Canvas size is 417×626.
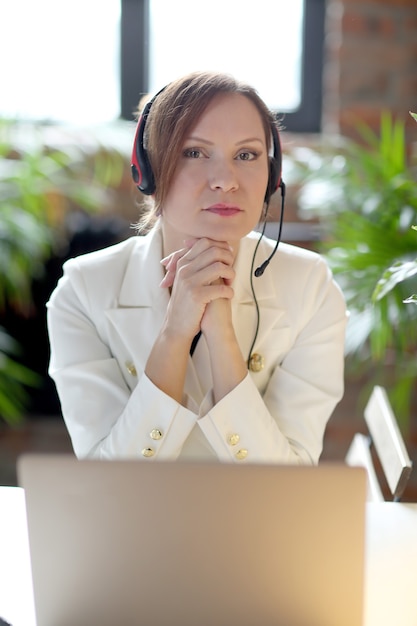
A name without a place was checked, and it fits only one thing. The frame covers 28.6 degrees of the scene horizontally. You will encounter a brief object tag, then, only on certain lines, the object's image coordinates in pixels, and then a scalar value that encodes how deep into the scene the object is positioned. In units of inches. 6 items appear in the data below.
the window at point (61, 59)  121.6
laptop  31.8
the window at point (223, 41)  121.4
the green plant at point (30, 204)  97.0
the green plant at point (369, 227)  81.7
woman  51.8
